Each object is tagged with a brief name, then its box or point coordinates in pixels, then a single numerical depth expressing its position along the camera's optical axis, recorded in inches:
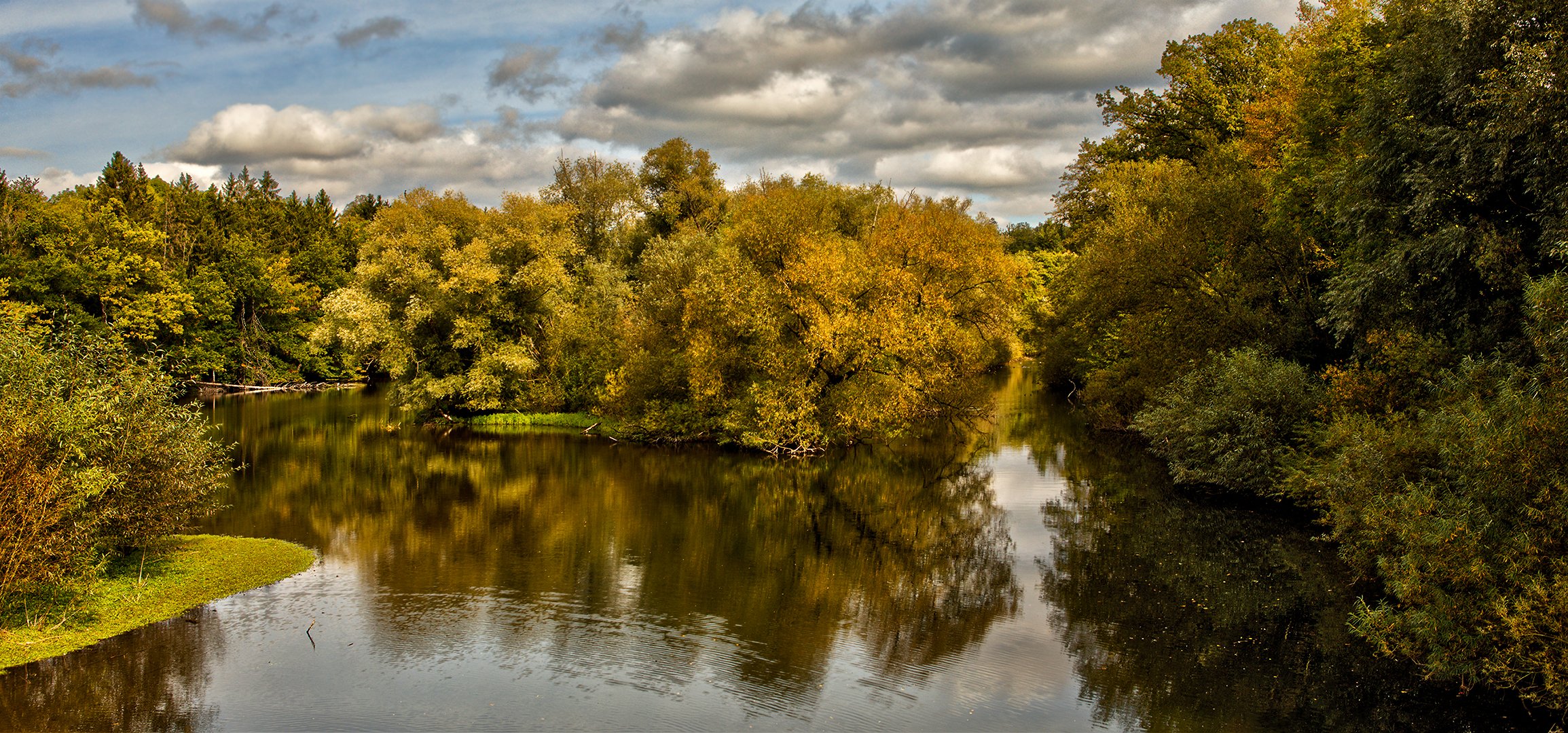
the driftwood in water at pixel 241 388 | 2578.7
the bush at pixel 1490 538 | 500.7
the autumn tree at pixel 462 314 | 1852.9
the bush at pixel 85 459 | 587.2
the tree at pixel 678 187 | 2502.5
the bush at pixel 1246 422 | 1047.0
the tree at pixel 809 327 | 1489.9
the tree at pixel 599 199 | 2497.5
